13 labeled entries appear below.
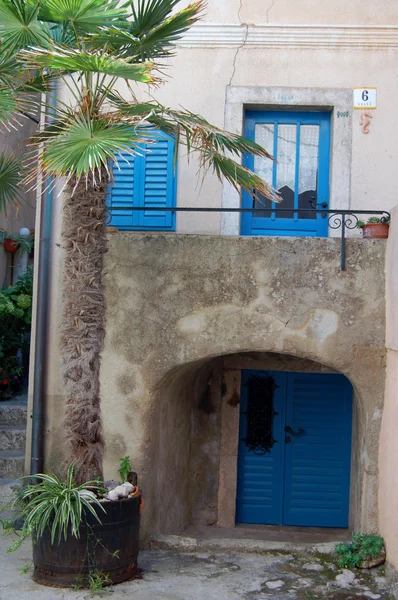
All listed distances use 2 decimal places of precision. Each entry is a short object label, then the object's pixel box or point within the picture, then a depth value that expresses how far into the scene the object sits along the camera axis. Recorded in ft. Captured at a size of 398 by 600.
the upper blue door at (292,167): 26.12
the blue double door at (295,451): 30.12
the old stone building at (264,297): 22.25
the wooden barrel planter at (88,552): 18.58
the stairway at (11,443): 24.47
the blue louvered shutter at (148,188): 25.75
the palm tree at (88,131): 17.78
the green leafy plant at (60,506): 18.12
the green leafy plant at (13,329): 29.89
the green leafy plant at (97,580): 18.40
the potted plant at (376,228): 22.22
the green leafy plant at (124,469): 22.36
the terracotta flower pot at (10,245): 33.45
